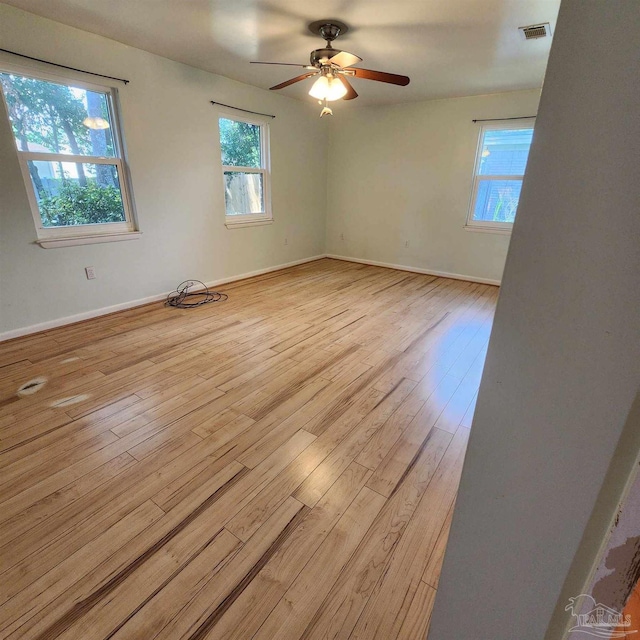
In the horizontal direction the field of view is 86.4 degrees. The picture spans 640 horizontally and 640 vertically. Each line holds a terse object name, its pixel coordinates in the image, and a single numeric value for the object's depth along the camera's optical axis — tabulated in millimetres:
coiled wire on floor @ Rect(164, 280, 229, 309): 3857
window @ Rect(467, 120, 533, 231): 4418
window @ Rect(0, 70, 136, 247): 2727
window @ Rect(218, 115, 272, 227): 4293
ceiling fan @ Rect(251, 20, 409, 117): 2588
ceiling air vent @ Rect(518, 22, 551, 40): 2560
